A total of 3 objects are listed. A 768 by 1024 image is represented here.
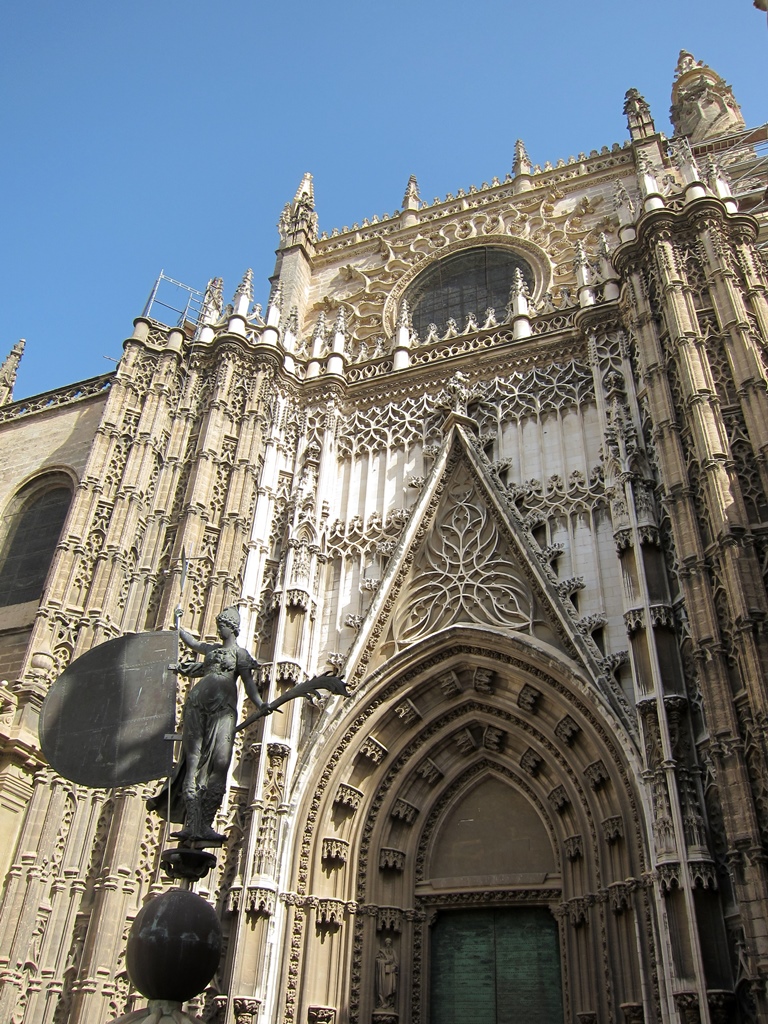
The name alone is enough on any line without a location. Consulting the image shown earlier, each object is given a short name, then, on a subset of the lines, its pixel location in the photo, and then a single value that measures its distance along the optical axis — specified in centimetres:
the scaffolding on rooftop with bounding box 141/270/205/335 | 1980
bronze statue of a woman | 777
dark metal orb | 663
